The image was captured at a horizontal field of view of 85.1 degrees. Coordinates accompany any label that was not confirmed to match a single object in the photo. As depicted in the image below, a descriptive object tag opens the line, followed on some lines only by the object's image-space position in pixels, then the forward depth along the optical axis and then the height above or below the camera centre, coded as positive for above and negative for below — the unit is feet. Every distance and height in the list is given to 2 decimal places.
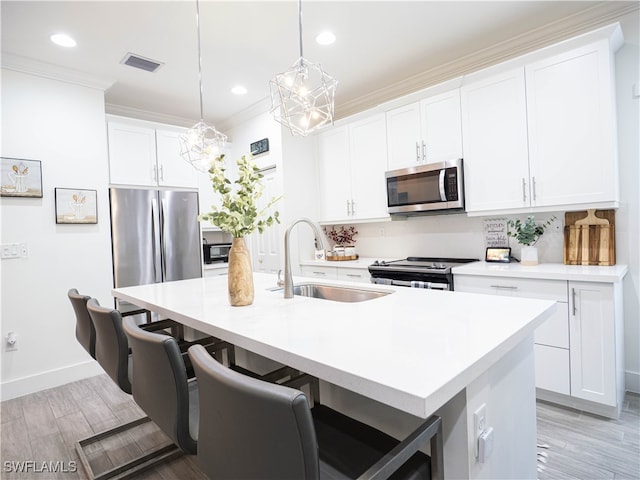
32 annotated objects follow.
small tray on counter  12.90 -0.81
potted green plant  8.67 -0.15
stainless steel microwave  9.57 +1.30
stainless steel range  9.00 -1.06
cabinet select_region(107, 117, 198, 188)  11.54 +3.06
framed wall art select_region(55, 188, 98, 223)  10.02 +1.19
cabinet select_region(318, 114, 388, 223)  11.63 +2.32
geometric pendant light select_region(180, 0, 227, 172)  8.34 +2.41
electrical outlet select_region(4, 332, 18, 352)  9.22 -2.49
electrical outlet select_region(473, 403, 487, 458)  3.19 -1.77
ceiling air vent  9.51 +5.11
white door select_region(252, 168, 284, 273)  13.32 -0.14
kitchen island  2.63 -1.03
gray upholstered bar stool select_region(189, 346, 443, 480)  2.27 -1.46
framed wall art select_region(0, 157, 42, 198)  9.19 +1.89
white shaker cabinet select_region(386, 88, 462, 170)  9.71 +3.02
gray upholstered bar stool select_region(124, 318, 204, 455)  3.46 -1.49
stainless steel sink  6.26 -1.09
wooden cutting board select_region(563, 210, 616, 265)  7.88 -0.25
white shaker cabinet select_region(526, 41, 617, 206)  7.35 +2.24
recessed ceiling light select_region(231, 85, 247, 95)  11.82 +5.17
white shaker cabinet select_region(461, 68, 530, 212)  8.54 +2.27
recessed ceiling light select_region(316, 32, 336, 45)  8.79 +5.11
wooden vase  5.30 -0.56
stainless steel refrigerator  11.11 +0.22
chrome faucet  5.80 -0.61
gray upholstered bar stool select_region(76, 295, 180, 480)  4.74 -1.70
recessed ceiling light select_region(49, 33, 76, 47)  8.37 +5.06
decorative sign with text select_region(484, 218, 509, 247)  9.84 -0.04
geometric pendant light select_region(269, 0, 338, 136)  5.39 +2.31
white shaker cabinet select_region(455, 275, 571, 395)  7.28 -2.33
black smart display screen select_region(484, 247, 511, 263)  9.39 -0.66
